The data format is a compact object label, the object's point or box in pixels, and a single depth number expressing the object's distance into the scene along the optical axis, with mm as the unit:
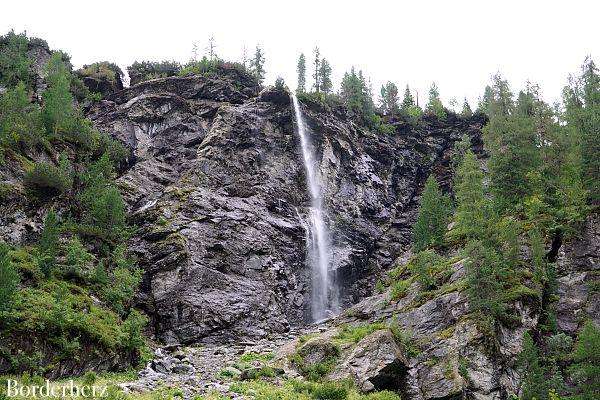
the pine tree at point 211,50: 88000
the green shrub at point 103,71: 69125
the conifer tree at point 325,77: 85000
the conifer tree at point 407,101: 91062
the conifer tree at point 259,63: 82394
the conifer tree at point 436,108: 83944
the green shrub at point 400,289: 37875
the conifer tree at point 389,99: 84700
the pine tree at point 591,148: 37688
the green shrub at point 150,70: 71438
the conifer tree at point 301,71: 89188
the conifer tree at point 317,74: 85312
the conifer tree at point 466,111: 83250
